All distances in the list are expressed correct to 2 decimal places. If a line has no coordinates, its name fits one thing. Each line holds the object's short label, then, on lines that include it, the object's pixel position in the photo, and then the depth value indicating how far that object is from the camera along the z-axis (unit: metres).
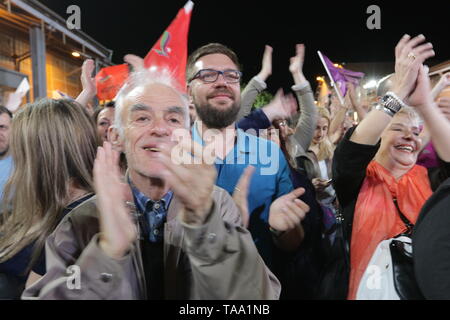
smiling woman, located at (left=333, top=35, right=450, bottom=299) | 1.31
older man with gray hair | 0.87
